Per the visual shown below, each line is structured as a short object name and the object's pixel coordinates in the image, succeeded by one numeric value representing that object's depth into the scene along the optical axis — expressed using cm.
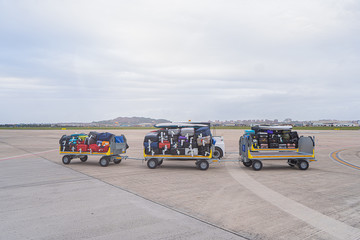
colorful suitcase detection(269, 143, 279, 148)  1561
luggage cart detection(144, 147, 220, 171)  1337
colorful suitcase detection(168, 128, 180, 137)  1366
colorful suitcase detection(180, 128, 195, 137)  1351
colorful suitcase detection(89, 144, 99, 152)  1495
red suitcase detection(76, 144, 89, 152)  1520
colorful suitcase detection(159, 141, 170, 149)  1362
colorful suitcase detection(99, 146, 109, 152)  1480
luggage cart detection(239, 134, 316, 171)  1322
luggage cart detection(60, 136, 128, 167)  1476
